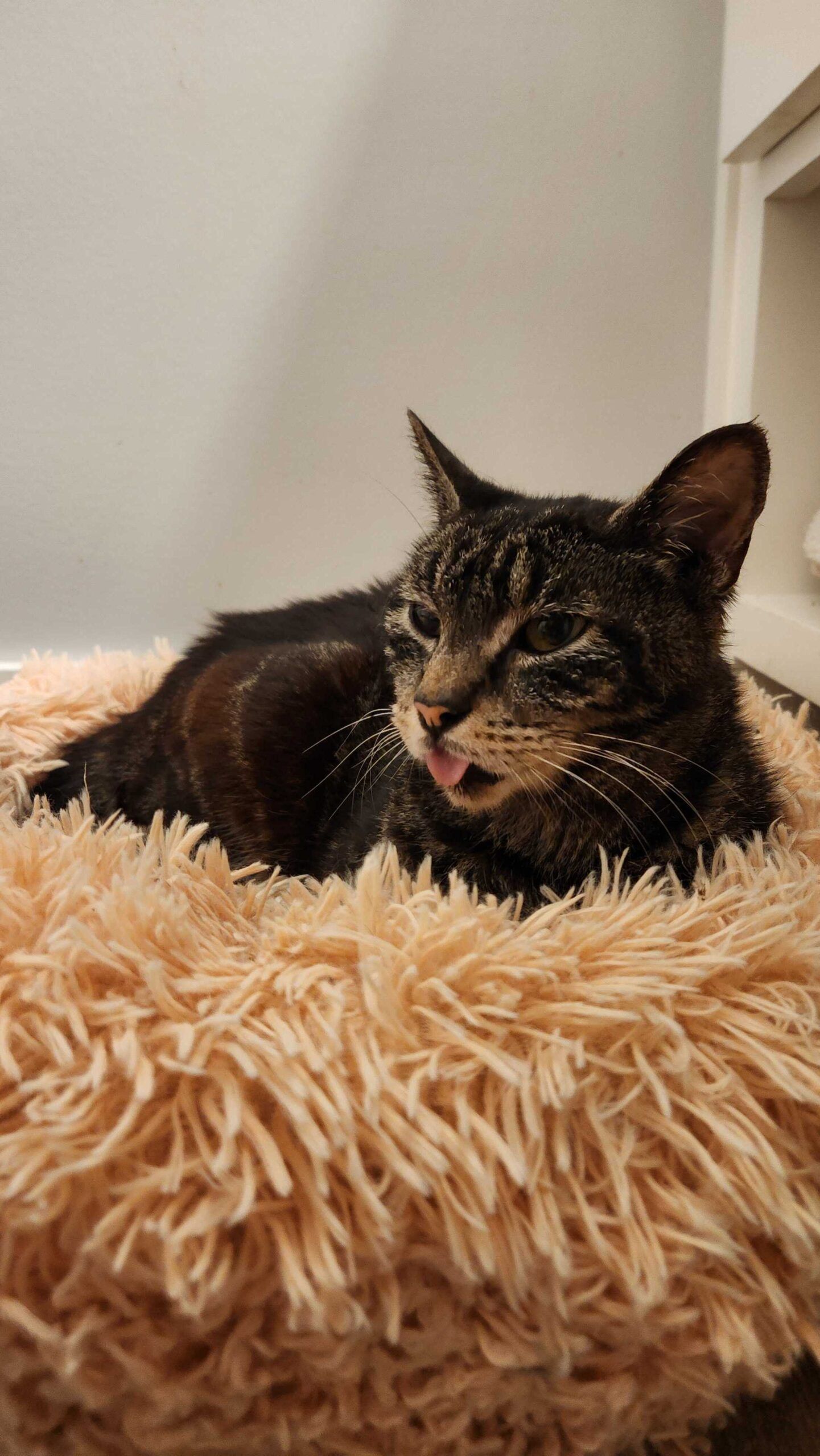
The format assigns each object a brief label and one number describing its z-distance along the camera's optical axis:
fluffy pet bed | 0.16
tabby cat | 0.23
